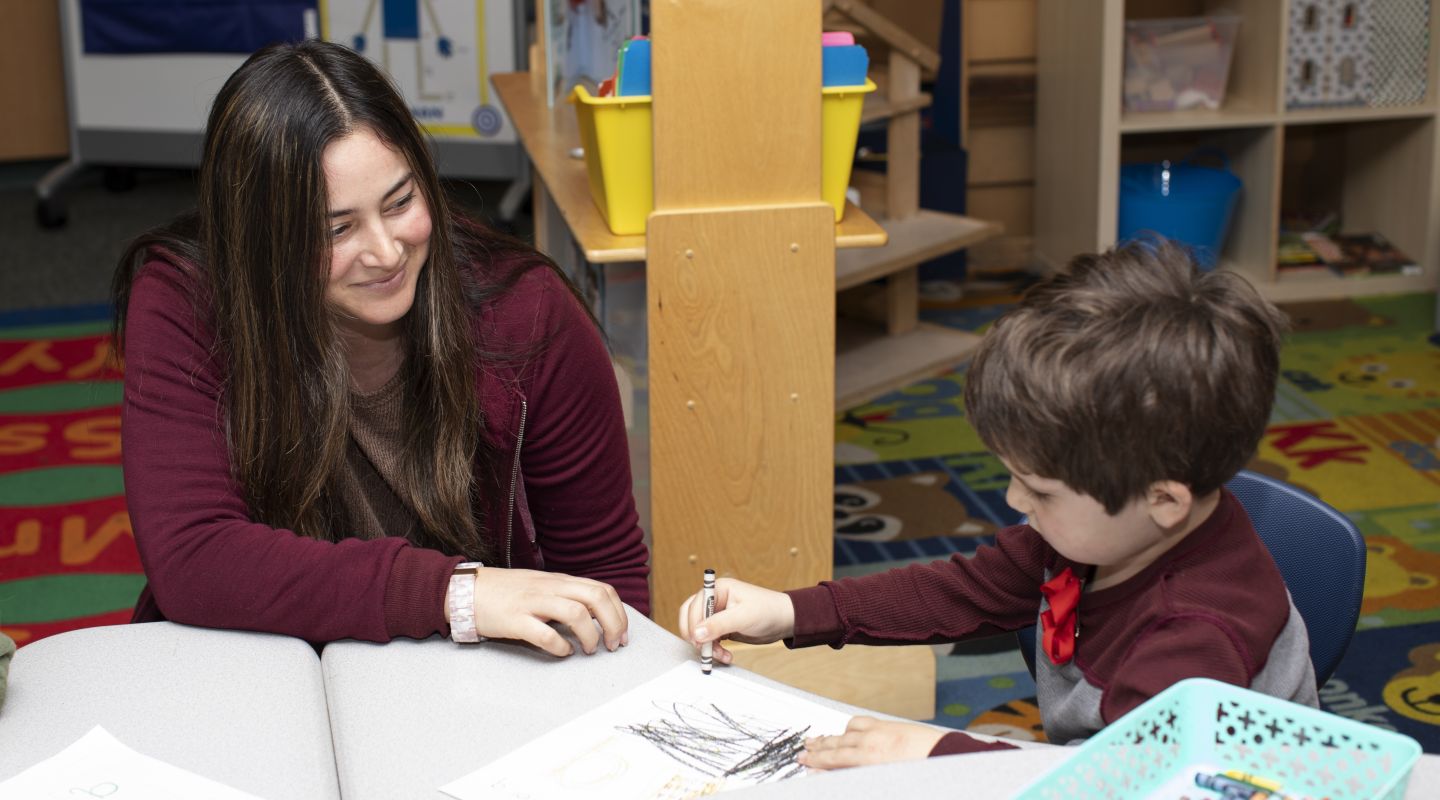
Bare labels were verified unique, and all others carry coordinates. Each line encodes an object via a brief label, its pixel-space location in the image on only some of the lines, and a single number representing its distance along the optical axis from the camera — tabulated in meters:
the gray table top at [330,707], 0.96
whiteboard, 4.49
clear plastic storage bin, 3.88
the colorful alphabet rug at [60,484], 2.46
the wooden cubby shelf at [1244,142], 3.78
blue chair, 1.26
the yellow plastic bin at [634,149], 1.84
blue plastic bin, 3.79
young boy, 0.95
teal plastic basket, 0.79
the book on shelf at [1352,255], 3.95
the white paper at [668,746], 0.98
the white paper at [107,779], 0.95
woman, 1.18
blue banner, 4.65
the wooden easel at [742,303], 1.78
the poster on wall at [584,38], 2.45
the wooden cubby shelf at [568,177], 1.86
